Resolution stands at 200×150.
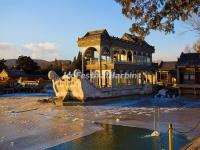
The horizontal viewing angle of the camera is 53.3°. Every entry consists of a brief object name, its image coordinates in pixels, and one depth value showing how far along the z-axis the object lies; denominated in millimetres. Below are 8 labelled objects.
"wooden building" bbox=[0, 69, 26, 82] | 39188
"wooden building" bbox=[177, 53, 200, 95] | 25263
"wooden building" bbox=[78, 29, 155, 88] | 22039
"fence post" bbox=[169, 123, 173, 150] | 5894
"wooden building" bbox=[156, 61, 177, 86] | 32398
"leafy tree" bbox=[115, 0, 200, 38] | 6803
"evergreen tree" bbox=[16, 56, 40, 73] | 45397
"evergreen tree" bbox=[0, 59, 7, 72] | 44621
